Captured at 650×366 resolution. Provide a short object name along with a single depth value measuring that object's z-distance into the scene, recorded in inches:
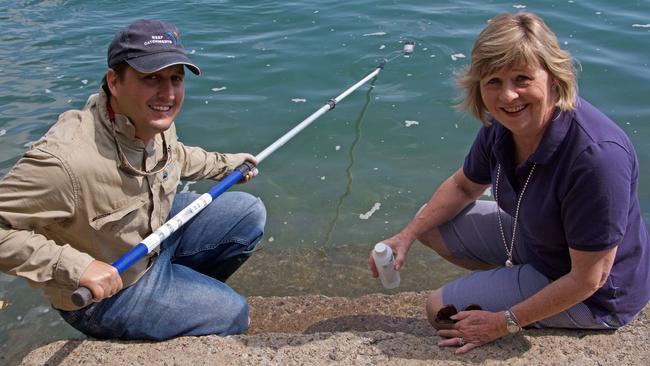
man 103.2
